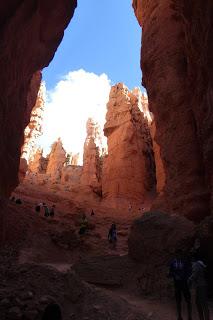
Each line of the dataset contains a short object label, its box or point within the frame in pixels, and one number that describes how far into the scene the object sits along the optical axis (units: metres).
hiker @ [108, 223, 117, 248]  14.19
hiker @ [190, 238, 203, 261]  7.07
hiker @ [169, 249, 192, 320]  5.85
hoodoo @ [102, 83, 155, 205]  27.14
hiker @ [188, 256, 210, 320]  5.02
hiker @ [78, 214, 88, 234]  15.51
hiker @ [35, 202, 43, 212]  18.45
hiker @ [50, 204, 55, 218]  17.89
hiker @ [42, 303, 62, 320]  4.32
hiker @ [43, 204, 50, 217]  17.45
